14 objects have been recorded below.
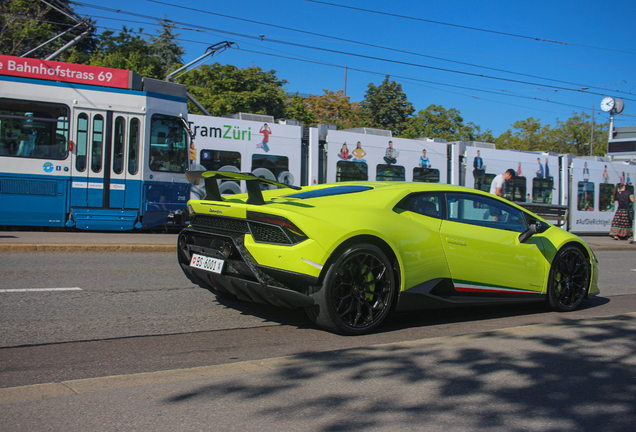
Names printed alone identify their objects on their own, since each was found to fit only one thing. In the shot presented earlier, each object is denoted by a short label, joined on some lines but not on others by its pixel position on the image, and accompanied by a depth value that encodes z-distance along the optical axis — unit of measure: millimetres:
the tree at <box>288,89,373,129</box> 48625
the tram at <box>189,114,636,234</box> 14828
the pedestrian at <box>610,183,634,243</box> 19516
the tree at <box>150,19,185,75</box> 56125
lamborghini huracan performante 4371
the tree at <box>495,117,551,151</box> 64312
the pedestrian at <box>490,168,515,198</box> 11543
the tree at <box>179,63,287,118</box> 33688
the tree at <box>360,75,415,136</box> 45781
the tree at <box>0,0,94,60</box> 25325
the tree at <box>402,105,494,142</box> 44094
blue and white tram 11656
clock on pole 34969
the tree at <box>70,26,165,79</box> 35750
